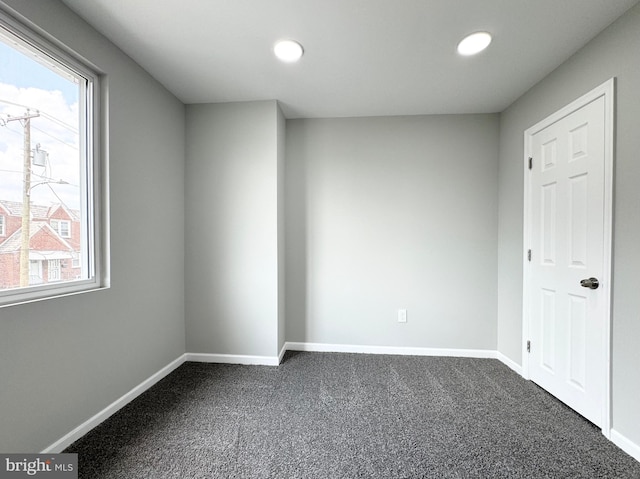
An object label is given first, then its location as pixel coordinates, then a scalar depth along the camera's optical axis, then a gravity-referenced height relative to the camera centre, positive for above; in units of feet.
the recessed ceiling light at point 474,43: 5.72 +4.17
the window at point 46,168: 4.48 +1.27
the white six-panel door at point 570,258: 5.61 -0.53
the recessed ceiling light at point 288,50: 6.00 +4.20
